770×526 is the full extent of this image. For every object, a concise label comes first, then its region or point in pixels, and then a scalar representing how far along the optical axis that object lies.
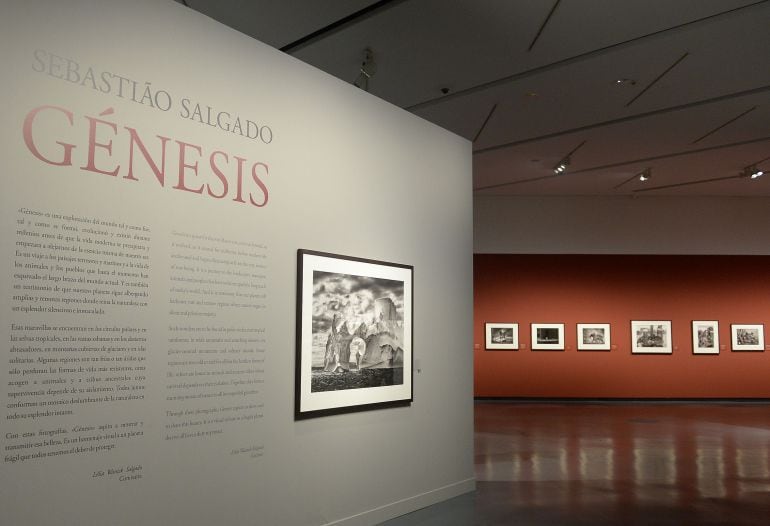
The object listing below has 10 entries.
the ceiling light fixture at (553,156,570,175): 14.36
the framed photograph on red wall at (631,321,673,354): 18.19
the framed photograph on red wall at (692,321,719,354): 18.25
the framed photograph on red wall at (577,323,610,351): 18.25
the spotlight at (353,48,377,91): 8.69
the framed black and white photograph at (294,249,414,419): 6.21
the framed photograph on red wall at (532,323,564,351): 18.28
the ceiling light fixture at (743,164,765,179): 14.60
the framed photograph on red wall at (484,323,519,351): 18.34
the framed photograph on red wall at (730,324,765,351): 18.31
